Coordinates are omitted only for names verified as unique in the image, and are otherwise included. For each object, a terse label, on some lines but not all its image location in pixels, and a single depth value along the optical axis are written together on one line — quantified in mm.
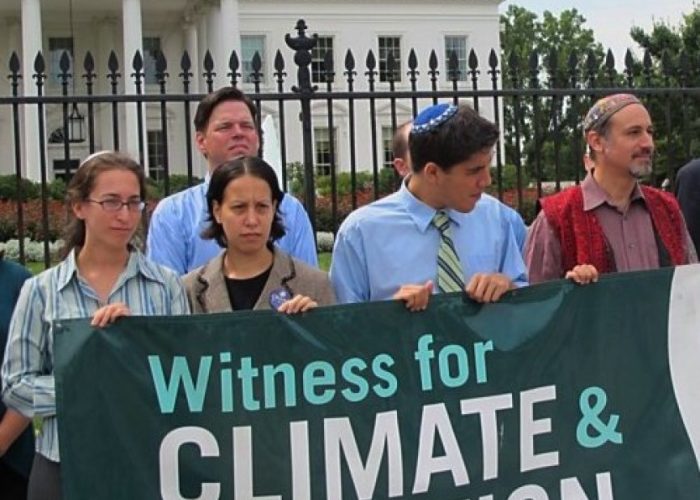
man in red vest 4039
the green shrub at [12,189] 20812
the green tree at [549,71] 8008
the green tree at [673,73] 8156
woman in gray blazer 3473
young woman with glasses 3270
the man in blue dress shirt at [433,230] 3426
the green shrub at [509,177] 24469
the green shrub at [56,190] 20672
